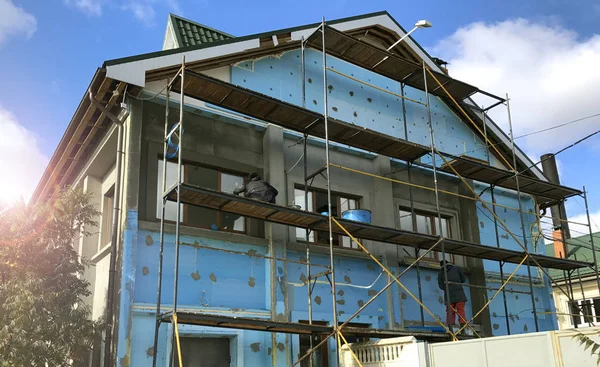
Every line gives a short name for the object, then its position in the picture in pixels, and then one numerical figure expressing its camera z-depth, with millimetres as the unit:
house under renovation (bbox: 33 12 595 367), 11492
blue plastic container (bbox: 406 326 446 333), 14469
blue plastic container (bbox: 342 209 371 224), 13625
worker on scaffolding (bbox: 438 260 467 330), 14422
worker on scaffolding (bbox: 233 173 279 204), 12094
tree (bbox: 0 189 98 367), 10453
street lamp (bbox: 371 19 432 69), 13367
